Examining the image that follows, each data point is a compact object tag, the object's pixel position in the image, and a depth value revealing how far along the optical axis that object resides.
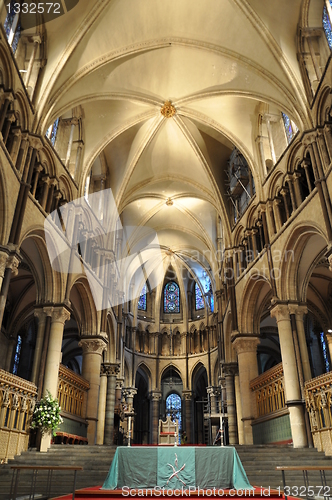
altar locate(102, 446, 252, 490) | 7.76
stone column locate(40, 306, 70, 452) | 13.80
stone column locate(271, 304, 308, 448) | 12.99
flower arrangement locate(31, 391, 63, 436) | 12.81
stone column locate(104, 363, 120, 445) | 21.62
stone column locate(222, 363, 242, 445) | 20.84
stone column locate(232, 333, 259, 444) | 17.84
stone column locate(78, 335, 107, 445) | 18.59
